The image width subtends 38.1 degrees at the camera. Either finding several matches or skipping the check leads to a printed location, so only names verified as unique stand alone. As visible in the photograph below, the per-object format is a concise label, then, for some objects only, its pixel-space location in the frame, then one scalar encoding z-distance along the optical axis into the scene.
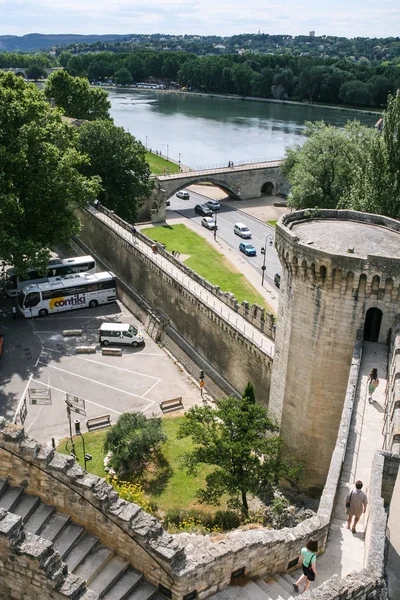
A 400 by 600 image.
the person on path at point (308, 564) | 11.16
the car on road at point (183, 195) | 69.62
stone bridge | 64.12
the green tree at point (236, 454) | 20.41
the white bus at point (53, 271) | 38.69
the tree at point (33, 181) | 32.72
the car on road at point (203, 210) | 62.99
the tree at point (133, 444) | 23.72
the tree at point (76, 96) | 68.56
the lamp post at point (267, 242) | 43.62
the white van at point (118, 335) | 33.78
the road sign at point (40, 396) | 28.18
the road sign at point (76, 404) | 25.30
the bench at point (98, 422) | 26.70
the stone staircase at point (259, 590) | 10.91
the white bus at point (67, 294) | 36.56
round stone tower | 18.69
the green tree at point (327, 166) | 46.25
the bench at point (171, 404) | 28.34
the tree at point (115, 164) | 47.81
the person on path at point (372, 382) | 17.69
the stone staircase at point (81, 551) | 10.77
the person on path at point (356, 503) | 12.91
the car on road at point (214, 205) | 66.38
